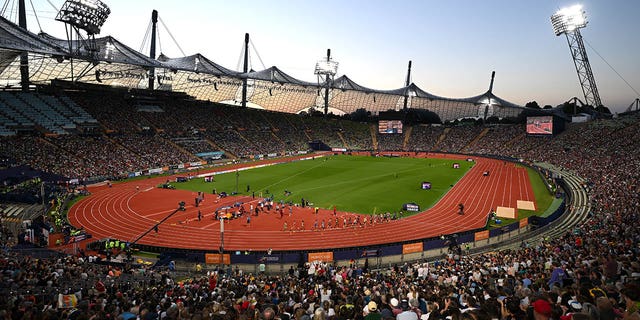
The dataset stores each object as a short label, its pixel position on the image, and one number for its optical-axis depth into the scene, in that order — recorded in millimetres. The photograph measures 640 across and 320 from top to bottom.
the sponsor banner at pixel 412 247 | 22797
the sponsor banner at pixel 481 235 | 24969
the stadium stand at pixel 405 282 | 6500
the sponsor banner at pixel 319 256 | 21609
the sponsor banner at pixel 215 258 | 21719
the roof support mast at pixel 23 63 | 56938
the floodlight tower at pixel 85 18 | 39812
